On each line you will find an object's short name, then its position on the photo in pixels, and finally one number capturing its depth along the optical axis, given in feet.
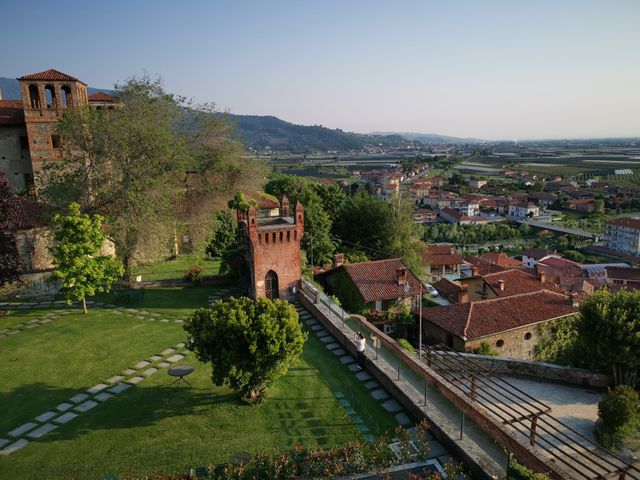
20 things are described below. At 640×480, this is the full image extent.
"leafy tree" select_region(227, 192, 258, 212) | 100.52
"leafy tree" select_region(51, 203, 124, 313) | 63.82
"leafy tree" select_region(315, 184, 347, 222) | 145.59
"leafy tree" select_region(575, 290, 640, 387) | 62.85
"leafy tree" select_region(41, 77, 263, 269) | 79.36
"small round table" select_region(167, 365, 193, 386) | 44.11
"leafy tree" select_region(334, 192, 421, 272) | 134.92
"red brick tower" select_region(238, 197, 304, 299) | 72.64
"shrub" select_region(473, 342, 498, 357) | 83.25
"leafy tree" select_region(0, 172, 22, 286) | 64.59
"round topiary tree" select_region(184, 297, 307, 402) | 39.01
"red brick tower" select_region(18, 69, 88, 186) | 96.78
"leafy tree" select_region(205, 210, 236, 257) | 106.52
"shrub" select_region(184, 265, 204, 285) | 86.07
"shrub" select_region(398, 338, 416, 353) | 68.86
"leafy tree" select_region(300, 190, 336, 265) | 113.39
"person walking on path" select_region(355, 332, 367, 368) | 51.98
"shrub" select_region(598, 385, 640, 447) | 50.62
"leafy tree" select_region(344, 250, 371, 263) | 116.67
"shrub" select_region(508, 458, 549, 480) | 30.63
